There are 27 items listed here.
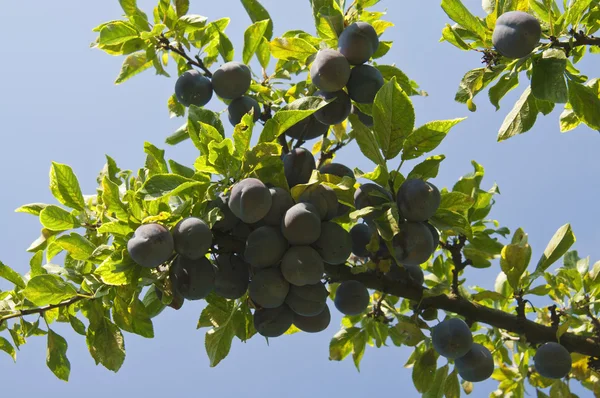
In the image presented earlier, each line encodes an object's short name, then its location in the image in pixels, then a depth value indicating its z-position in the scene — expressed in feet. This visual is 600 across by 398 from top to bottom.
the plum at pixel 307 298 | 4.32
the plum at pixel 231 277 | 4.36
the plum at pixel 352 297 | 4.57
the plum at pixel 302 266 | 4.25
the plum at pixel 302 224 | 4.25
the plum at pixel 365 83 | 4.46
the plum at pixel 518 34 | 4.34
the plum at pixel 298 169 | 4.45
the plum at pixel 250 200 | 4.23
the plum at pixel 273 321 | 4.39
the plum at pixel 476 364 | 4.70
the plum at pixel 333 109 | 4.50
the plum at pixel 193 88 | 4.71
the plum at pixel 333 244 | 4.31
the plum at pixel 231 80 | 4.65
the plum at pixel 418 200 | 4.25
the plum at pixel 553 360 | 4.71
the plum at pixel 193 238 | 4.24
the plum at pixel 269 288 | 4.29
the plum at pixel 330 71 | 4.43
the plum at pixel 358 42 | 4.47
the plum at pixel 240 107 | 4.67
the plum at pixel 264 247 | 4.27
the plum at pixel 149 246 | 4.21
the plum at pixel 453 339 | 4.63
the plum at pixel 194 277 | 4.30
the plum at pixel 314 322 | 4.44
